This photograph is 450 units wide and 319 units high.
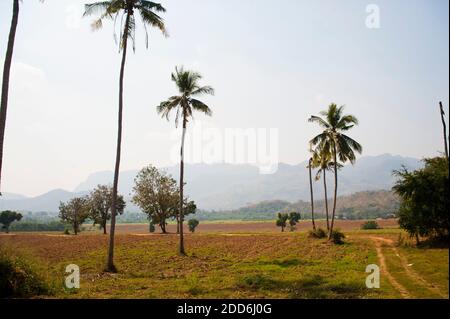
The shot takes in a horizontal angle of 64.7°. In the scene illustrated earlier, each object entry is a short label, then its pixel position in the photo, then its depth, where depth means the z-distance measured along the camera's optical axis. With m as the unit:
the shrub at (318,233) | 41.47
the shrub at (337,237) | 35.55
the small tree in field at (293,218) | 92.25
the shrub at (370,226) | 68.38
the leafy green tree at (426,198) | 23.21
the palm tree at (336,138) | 34.88
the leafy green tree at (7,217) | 84.62
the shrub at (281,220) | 86.62
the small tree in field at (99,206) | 66.44
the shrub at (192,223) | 87.50
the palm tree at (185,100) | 31.39
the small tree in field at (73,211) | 70.25
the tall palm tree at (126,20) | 23.33
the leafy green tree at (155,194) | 63.47
